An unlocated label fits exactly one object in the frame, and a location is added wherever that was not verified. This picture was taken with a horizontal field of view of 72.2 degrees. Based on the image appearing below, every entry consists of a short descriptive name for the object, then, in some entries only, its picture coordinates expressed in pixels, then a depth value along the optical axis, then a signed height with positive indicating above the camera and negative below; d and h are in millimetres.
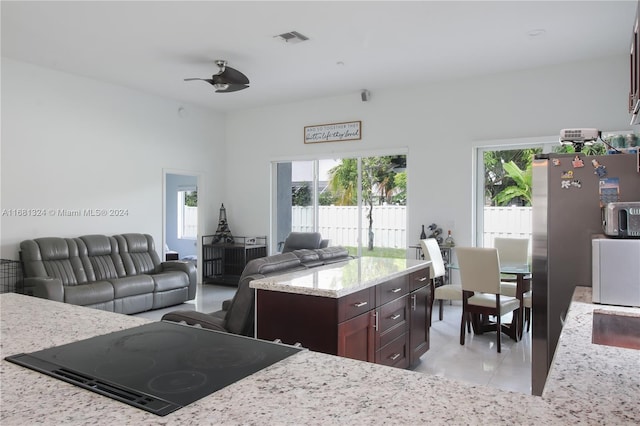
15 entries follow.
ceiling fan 5168 +1589
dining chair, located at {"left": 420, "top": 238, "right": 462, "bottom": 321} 4820 -692
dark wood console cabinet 7730 -809
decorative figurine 8133 -398
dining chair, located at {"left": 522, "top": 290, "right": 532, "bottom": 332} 4469 -960
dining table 4344 -1067
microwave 2279 -33
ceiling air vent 4612 +1877
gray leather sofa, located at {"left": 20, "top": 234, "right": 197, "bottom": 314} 5027 -789
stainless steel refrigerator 2652 -76
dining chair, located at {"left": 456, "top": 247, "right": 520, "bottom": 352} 4203 -717
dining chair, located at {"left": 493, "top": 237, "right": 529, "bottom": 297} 5352 -478
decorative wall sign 7156 +1354
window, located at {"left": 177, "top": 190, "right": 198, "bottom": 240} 10453 -36
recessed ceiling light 4516 +1880
